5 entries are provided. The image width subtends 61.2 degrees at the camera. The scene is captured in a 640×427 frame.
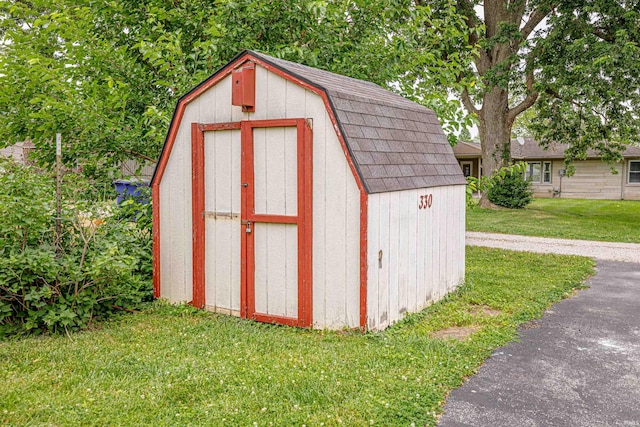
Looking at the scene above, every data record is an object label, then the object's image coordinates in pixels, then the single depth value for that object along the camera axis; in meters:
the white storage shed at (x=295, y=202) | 4.90
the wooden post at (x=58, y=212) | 5.29
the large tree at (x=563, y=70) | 14.09
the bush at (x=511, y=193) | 20.36
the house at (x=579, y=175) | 27.16
